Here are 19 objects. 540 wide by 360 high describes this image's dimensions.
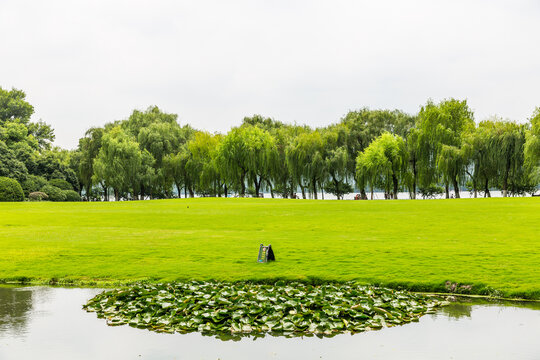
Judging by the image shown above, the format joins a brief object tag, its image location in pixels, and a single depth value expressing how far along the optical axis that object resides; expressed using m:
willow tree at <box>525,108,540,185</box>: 41.84
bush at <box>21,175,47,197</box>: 52.19
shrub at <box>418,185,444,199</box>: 76.78
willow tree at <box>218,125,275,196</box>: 54.88
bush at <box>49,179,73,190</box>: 56.69
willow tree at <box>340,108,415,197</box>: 63.00
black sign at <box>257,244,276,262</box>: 14.84
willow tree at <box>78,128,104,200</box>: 64.06
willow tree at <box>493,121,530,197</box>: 46.84
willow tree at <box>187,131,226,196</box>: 60.03
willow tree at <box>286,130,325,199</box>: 56.62
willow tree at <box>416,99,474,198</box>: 50.78
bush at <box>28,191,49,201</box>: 49.91
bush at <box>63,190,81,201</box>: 55.81
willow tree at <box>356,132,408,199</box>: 53.94
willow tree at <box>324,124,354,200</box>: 56.62
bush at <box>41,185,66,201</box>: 53.09
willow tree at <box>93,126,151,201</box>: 57.72
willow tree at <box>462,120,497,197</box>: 48.09
